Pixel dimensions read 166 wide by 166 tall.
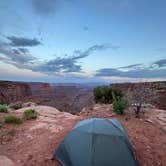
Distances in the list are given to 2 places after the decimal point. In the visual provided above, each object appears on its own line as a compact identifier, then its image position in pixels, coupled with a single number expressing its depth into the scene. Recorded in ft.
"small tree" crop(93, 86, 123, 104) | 28.70
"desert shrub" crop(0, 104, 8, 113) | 24.64
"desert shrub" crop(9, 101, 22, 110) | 30.60
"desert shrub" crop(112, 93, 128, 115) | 20.48
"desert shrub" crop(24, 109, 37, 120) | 21.63
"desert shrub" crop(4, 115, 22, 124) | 19.58
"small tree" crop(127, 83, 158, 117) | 21.77
